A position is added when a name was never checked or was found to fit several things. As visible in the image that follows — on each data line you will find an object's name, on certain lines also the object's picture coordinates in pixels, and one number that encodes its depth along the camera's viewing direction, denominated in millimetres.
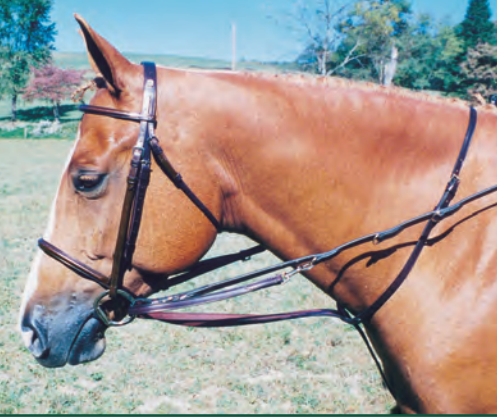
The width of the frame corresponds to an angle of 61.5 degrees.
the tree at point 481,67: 34969
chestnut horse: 1729
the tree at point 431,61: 42406
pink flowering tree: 39969
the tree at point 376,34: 31359
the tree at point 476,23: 49000
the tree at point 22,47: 39375
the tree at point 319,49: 28948
